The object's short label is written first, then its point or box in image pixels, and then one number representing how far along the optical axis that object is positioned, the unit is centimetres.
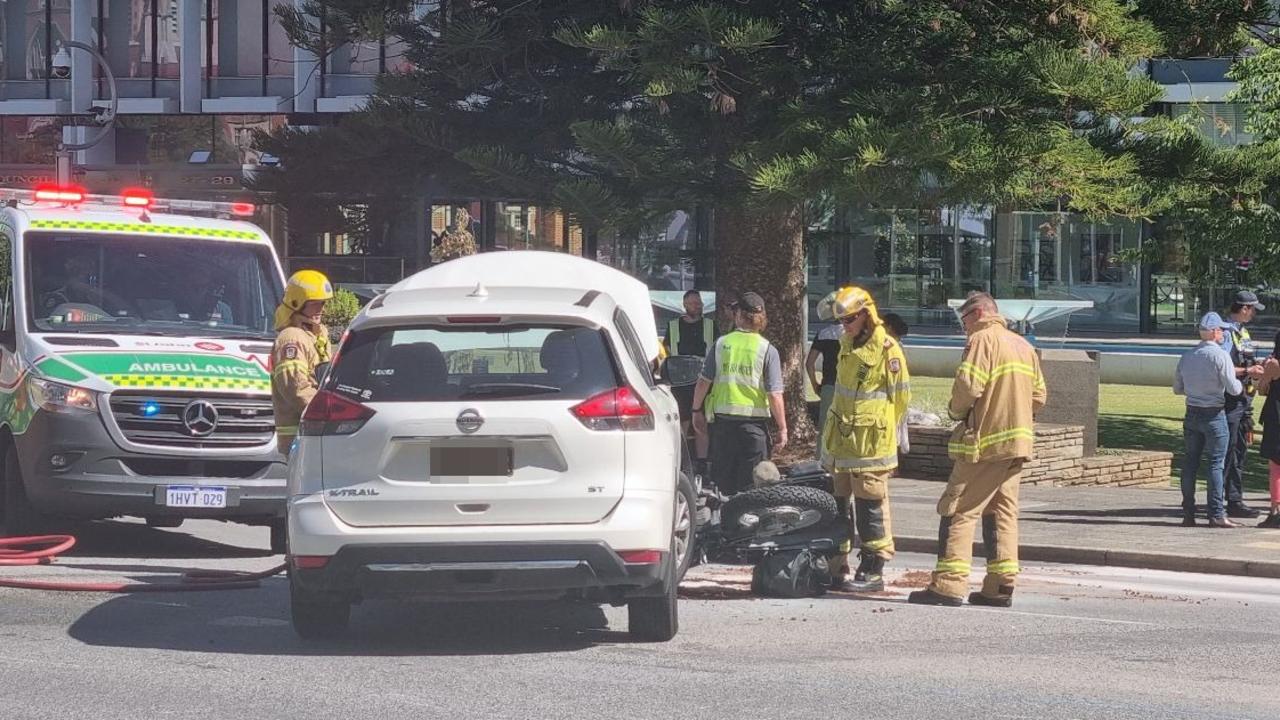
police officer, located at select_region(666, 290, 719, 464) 1978
